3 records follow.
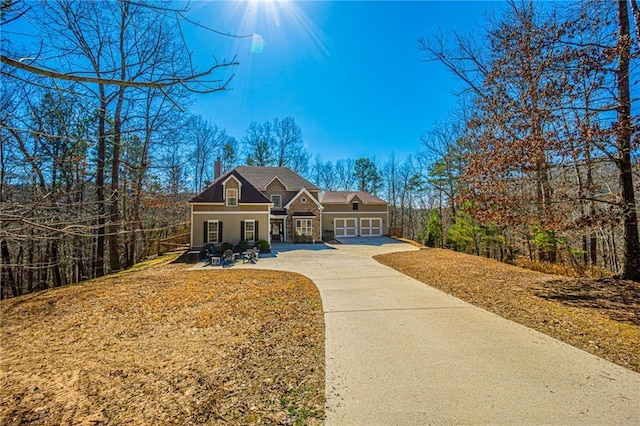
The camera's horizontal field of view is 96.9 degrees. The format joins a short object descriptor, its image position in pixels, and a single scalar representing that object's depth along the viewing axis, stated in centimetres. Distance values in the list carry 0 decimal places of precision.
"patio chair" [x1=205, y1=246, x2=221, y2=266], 1444
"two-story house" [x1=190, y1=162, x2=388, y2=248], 1883
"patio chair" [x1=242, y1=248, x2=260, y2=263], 1510
